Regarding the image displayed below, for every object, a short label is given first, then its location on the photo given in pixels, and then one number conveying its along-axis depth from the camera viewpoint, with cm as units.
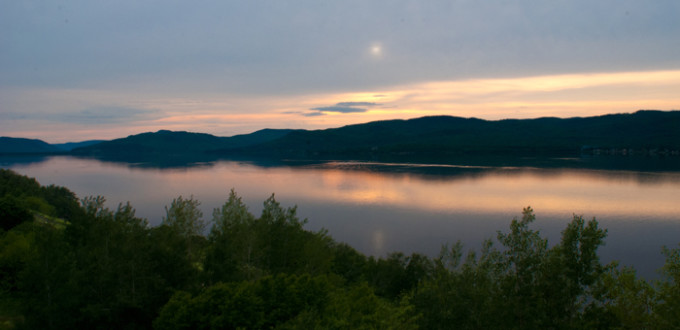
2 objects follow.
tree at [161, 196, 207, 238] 4167
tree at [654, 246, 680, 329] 2194
